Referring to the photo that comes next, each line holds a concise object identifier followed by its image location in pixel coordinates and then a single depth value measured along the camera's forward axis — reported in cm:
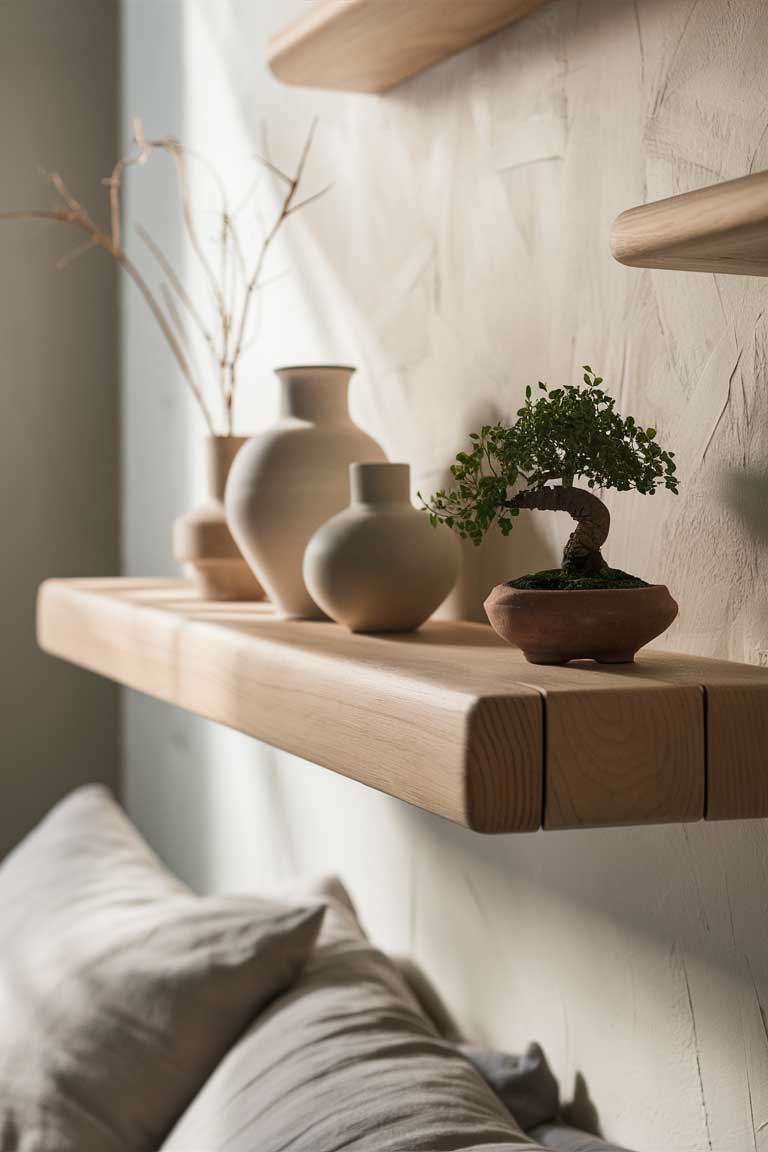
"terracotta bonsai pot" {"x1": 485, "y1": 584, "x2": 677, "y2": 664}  85
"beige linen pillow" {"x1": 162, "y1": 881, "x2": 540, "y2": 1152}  106
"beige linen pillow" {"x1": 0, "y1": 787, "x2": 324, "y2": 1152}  135
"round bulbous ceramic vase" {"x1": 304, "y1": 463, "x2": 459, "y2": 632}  111
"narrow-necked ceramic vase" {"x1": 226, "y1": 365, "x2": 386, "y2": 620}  130
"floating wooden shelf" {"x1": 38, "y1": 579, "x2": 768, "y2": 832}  76
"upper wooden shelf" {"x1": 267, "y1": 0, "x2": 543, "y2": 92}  118
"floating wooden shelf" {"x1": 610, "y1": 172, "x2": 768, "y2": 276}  66
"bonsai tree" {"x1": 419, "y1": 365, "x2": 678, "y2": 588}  88
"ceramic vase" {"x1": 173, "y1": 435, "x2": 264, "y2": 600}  156
